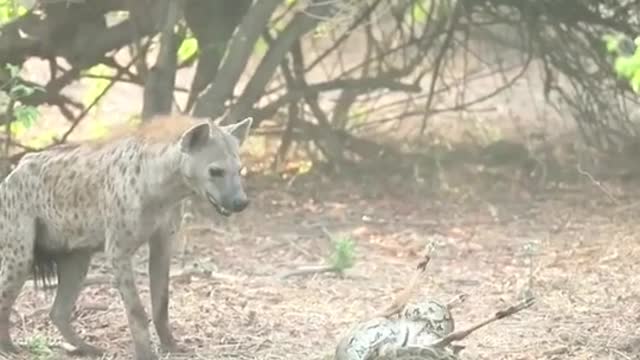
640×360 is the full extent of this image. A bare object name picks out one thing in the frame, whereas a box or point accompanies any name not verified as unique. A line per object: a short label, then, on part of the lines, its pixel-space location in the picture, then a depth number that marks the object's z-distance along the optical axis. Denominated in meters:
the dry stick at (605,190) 18.59
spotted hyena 11.21
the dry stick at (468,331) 10.12
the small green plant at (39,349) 11.70
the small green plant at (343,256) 14.92
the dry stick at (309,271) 15.12
